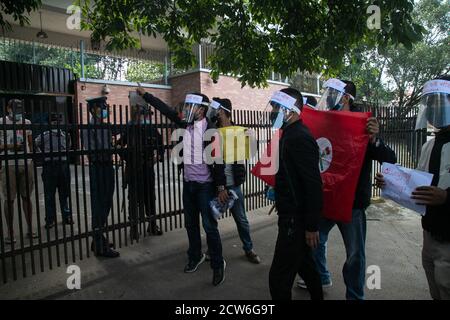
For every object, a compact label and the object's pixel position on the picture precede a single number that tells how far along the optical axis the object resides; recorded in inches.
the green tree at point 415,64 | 823.7
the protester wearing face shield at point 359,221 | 118.1
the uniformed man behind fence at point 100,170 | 173.2
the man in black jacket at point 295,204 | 104.3
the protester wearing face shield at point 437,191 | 90.7
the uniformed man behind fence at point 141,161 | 190.5
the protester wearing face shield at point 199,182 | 155.3
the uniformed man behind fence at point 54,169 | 155.6
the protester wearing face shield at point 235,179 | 179.8
